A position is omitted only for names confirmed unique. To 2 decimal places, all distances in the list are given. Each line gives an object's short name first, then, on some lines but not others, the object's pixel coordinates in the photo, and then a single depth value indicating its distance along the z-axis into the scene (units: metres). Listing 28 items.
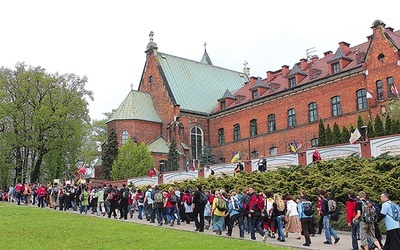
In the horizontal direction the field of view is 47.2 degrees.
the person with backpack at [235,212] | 15.93
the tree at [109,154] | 47.12
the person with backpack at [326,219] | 14.12
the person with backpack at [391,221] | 11.09
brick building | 36.56
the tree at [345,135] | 34.22
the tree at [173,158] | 46.37
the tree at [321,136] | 36.38
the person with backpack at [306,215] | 13.80
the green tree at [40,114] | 45.47
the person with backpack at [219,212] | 16.33
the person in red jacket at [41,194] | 28.56
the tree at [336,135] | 34.91
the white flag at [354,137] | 26.55
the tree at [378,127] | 31.17
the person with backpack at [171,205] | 19.47
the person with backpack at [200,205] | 17.38
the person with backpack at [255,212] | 15.48
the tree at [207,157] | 50.44
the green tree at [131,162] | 42.16
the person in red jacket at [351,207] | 13.37
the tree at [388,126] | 30.33
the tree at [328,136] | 35.66
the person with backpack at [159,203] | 19.59
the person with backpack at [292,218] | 15.67
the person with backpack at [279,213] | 15.01
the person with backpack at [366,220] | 11.93
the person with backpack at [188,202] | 19.97
